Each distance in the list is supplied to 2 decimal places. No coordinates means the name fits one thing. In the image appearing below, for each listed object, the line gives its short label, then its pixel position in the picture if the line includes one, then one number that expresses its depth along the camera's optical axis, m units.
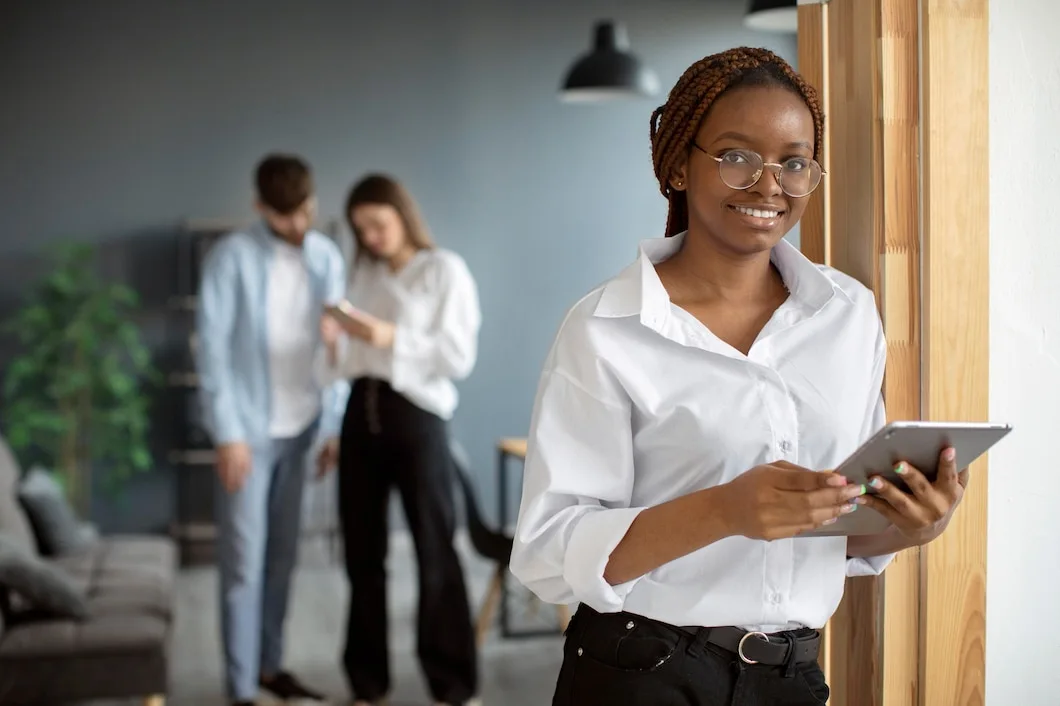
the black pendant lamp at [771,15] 4.42
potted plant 6.20
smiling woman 1.43
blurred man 3.85
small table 4.72
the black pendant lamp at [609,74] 5.27
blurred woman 3.75
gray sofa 3.45
